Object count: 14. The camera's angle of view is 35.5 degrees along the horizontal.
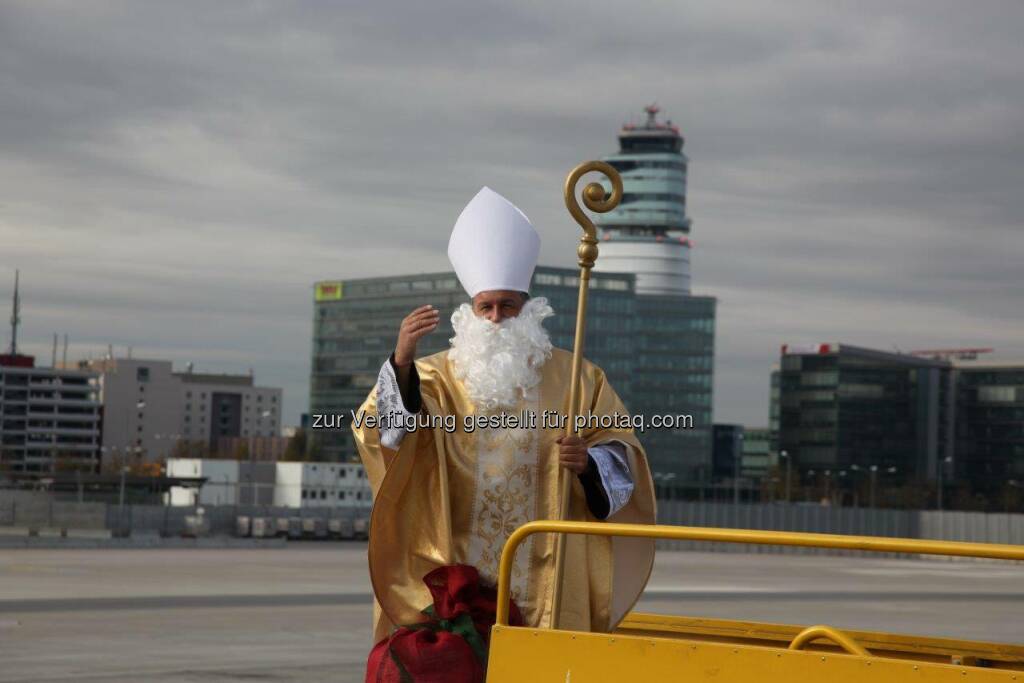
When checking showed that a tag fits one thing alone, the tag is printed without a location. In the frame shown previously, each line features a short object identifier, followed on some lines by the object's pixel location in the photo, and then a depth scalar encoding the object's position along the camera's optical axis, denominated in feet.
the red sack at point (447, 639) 16.38
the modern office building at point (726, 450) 489.26
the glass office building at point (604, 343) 413.59
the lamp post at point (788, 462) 350.66
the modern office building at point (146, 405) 623.77
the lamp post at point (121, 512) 162.06
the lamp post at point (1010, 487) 392.88
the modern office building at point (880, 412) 414.62
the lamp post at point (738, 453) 480.81
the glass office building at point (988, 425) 409.69
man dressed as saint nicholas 17.26
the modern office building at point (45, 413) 589.73
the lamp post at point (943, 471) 399.50
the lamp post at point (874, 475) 388.06
